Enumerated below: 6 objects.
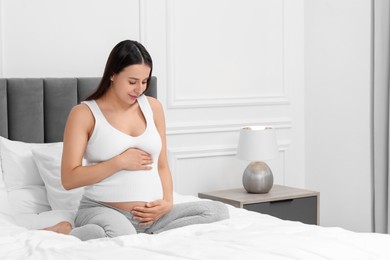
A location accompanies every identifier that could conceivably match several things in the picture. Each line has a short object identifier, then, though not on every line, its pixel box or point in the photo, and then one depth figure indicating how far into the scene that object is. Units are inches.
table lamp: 163.9
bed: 83.1
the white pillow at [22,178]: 127.4
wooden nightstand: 159.5
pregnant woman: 106.0
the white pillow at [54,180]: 126.6
